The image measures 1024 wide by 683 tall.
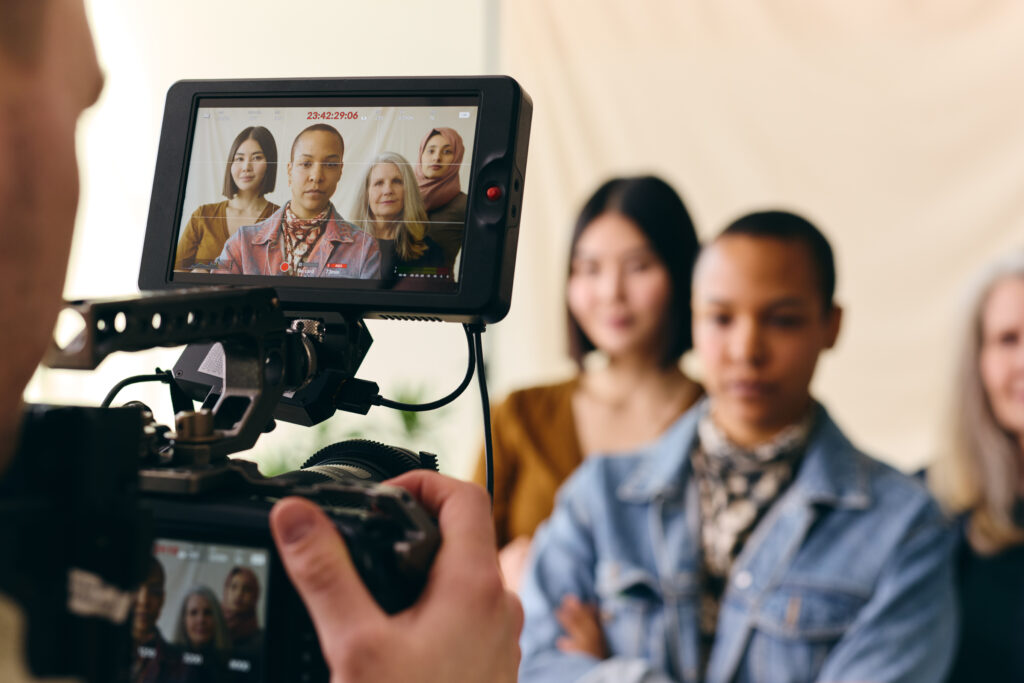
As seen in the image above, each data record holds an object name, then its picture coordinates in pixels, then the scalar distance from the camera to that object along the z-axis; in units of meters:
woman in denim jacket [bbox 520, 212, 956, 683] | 1.39
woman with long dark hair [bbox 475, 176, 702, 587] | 2.00
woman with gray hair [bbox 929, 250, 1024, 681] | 1.65
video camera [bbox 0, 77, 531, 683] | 0.33
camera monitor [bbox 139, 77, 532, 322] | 0.61
